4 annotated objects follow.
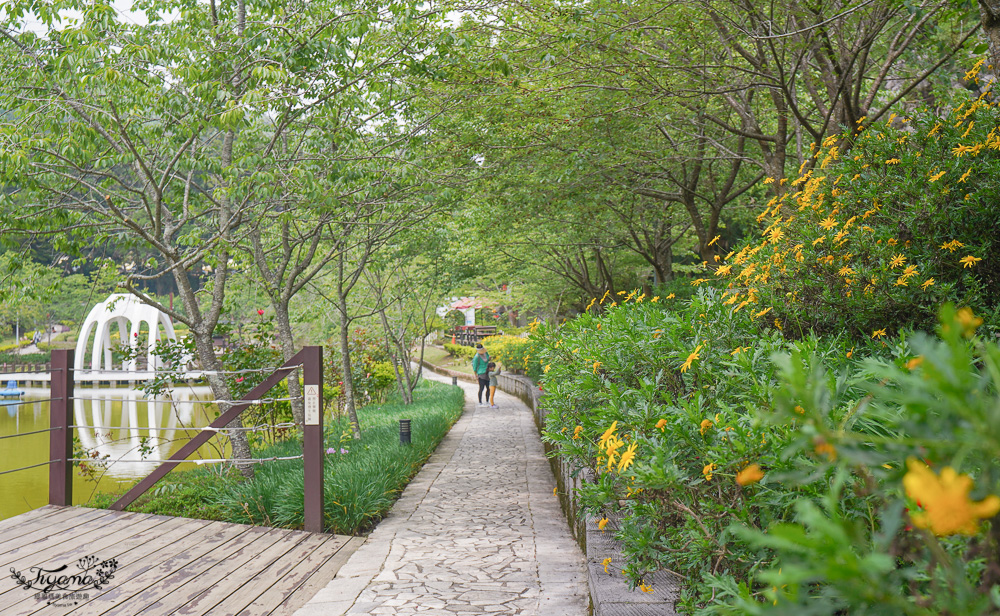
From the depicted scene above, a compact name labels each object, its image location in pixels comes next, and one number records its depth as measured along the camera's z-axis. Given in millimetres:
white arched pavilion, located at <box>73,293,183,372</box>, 22906
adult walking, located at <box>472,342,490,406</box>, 15820
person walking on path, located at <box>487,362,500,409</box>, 15831
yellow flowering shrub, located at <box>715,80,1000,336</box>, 2982
